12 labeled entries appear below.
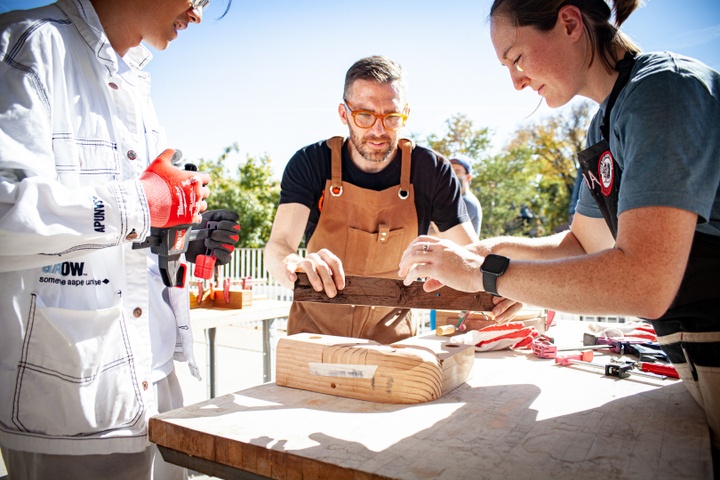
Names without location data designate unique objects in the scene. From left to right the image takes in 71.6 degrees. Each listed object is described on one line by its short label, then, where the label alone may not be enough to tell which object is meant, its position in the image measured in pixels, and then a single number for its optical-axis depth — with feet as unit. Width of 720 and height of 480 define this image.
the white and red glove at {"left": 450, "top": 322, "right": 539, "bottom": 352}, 7.07
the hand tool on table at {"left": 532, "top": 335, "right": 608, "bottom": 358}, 6.70
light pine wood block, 4.85
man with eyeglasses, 7.93
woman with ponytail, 3.82
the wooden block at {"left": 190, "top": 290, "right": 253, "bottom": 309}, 12.92
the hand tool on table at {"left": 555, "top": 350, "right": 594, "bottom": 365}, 6.36
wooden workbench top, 3.40
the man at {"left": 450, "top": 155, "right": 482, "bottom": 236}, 19.44
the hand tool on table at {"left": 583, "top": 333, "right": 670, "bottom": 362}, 6.39
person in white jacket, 3.84
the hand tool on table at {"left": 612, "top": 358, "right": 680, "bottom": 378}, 5.74
